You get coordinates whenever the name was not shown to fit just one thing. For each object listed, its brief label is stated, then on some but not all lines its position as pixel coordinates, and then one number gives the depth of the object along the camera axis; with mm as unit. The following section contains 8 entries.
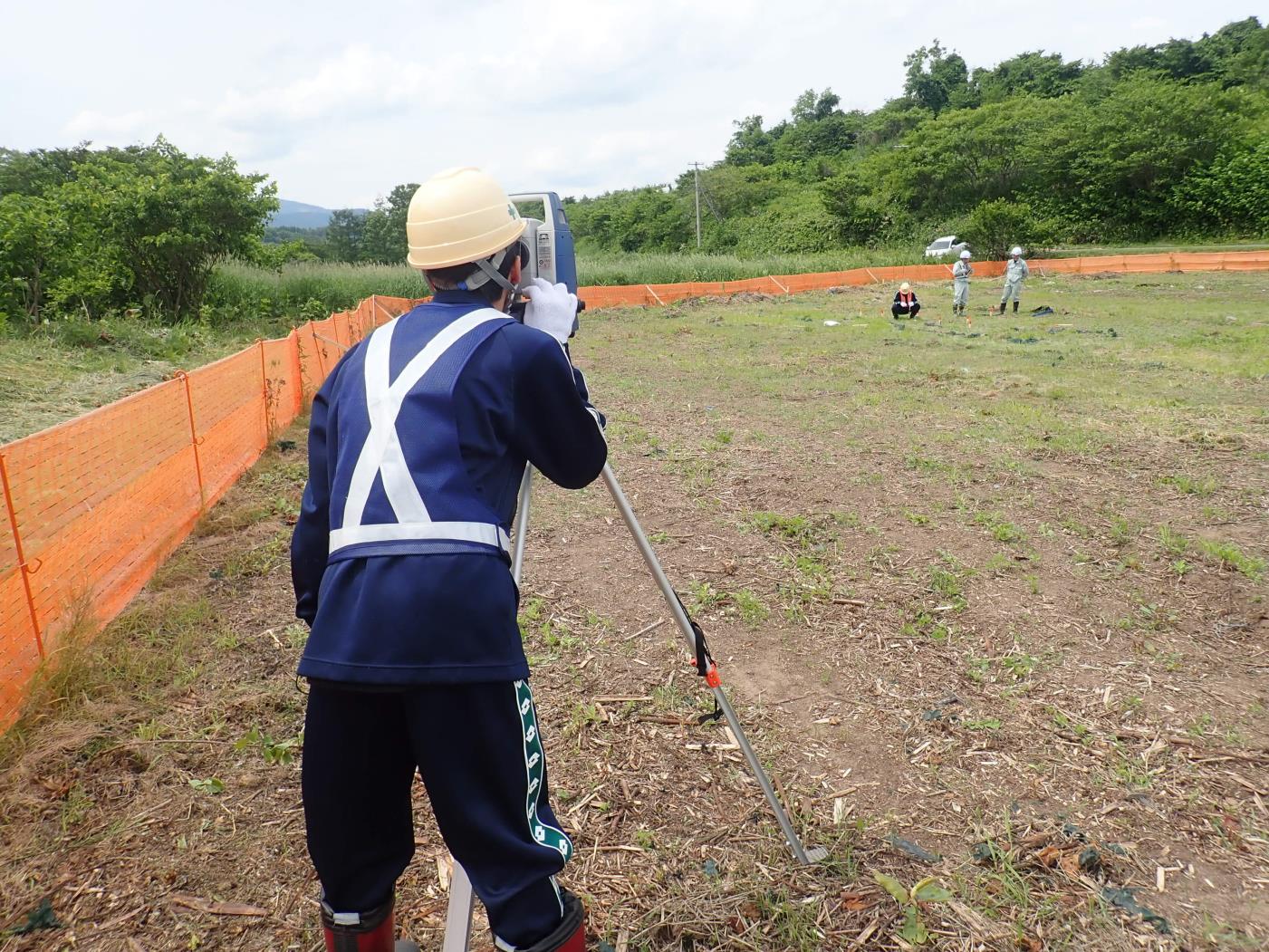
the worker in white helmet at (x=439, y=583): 1415
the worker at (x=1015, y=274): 15648
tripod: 2004
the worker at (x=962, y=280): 16000
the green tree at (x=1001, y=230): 29234
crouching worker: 15667
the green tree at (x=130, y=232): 12141
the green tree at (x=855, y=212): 41156
